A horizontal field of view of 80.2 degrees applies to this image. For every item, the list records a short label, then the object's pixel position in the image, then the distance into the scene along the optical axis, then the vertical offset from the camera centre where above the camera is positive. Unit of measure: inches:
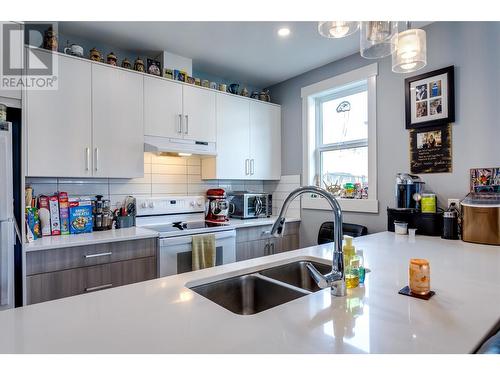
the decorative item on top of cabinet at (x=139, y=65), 101.2 +42.6
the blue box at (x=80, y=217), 89.8 -8.0
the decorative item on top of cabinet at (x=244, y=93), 131.5 +42.8
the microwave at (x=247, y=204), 123.1 -6.7
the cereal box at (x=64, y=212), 88.3 -6.4
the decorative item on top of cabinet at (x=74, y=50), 88.0 +41.7
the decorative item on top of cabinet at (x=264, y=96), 139.0 +43.4
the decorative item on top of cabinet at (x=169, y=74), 107.0 +42.0
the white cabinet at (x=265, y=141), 131.3 +21.6
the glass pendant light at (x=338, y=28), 51.5 +28.1
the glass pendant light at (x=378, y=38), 50.2 +25.9
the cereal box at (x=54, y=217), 86.4 -7.7
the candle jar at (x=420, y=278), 38.8 -12.0
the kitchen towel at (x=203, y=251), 94.5 -20.2
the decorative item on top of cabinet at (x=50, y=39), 85.3 +43.8
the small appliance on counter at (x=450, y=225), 77.1 -10.0
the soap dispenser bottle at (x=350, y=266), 42.7 -11.6
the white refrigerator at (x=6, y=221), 65.4 -6.6
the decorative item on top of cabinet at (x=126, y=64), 99.9 +42.7
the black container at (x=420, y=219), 82.0 -9.3
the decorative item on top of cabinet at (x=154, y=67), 103.7 +43.2
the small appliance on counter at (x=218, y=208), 115.2 -7.3
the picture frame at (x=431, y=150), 86.8 +11.4
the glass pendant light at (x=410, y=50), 55.6 +26.2
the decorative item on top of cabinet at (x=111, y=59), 95.1 +42.1
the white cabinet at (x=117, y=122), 90.1 +21.4
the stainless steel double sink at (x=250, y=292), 45.6 -16.6
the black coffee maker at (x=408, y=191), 88.3 -1.2
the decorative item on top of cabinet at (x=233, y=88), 129.1 +43.9
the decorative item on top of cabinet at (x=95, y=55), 92.7 +42.4
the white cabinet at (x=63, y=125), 79.5 +18.6
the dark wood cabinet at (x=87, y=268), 71.0 -20.3
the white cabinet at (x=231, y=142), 119.6 +19.7
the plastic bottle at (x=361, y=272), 43.9 -12.5
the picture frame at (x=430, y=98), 85.4 +26.8
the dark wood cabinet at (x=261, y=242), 112.5 -21.8
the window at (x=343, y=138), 106.7 +20.2
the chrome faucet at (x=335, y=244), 39.1 -7.8
